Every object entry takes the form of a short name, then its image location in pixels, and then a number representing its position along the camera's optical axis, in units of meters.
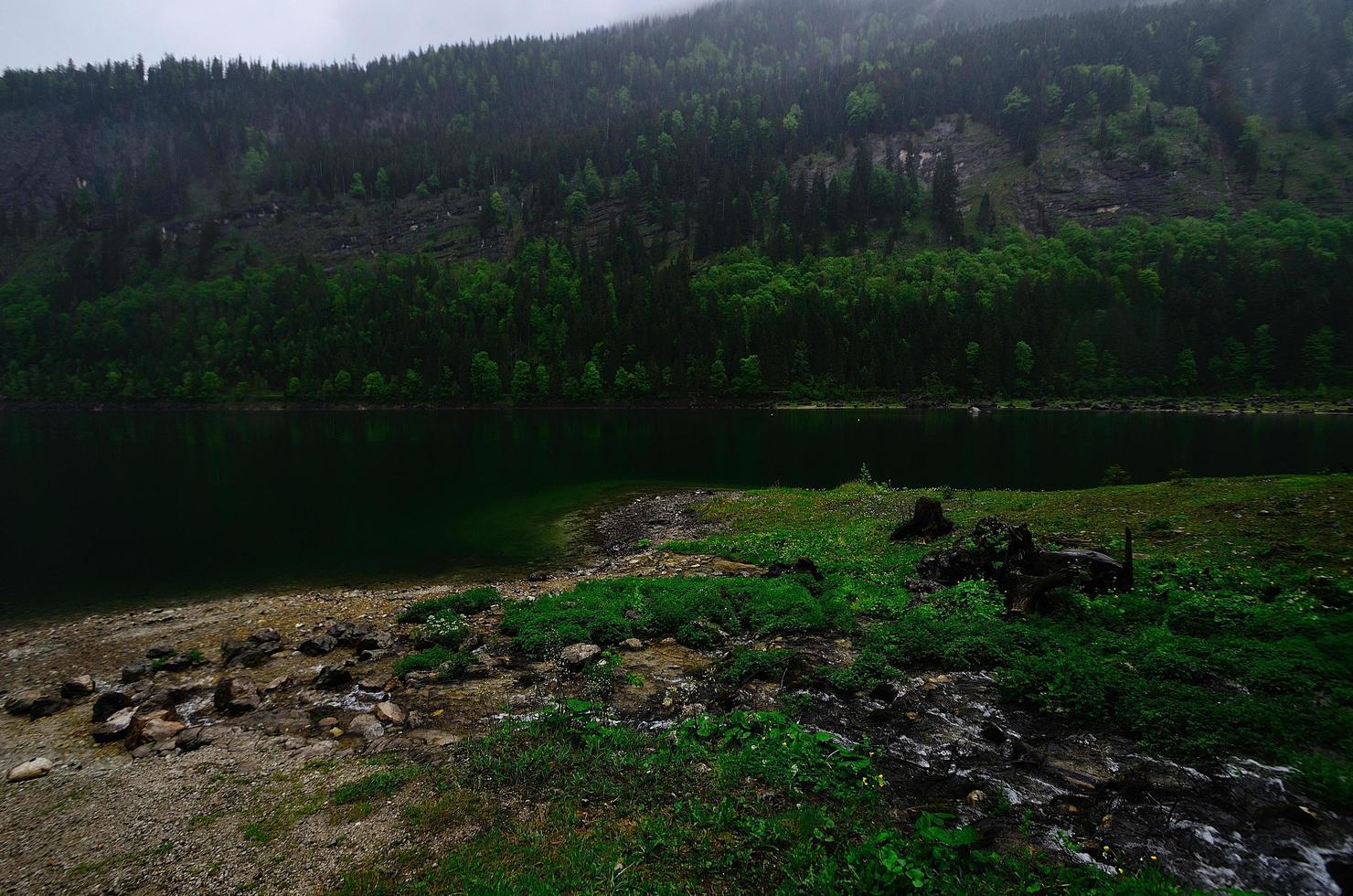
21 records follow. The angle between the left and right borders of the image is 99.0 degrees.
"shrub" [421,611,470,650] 15.53
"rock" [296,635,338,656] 15.89
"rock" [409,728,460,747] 10.27
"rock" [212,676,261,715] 12.47
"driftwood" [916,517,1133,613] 14.11
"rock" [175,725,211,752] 10.90
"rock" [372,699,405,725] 11.23
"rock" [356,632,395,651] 15.55
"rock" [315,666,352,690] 13.44
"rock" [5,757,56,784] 10.08
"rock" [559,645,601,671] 13.49
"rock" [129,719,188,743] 11.23
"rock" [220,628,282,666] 15.70
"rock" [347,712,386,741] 10.88
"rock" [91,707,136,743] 11.39
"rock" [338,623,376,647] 16.17
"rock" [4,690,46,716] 13.14
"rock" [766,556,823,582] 19.00
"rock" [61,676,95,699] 13.76
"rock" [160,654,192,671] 15.66
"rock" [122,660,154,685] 15.05
